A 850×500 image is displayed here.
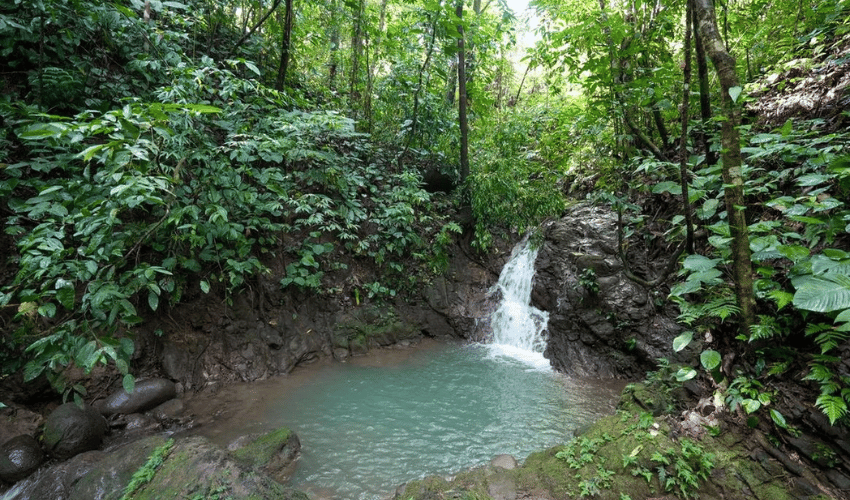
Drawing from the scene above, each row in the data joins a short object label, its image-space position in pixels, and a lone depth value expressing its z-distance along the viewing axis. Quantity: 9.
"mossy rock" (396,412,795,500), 2.66
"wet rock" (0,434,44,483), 3.57
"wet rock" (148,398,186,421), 4.76
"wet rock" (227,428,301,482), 3.81
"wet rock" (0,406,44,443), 3.89
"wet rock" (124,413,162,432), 4.54
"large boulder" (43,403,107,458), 3.89
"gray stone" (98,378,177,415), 4.59
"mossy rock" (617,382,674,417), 4.07
